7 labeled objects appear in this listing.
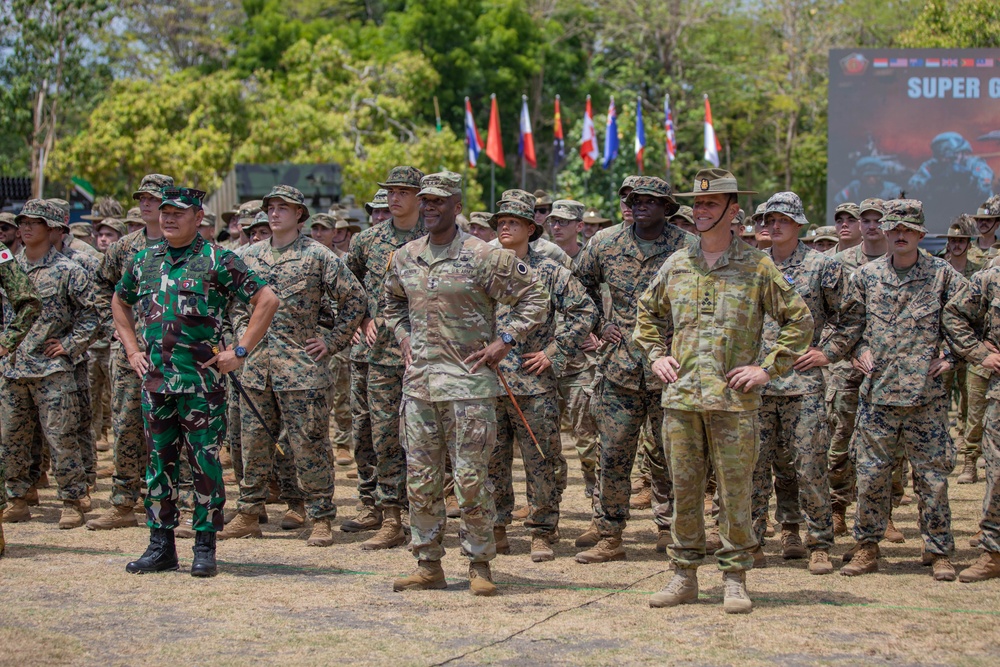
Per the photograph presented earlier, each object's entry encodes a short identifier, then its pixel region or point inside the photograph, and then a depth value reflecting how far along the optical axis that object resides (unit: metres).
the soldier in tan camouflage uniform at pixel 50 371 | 9.50
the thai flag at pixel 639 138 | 27.09
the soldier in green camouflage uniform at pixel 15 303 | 8.88
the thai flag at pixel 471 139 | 29.97
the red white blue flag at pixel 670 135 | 30.72
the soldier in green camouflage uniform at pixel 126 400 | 9.23
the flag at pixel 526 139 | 28.91
